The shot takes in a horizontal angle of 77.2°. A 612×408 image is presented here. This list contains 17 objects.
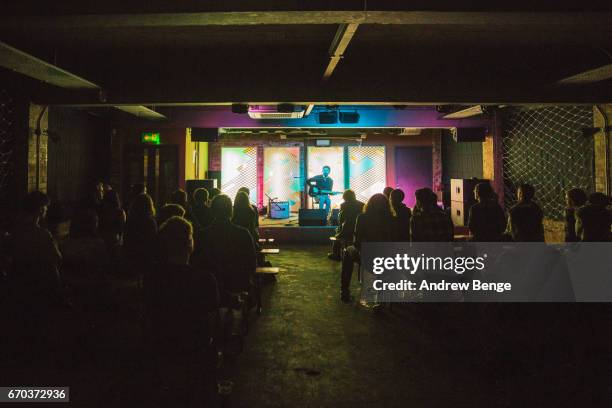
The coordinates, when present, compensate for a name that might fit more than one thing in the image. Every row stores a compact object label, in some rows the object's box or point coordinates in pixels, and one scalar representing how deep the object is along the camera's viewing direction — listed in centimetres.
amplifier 1207
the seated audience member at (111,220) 555
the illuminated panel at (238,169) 1327
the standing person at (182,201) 534
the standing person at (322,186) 1119
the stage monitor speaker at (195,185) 916
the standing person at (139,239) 442
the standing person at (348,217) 579
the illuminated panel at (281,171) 1334
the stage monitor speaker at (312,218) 991
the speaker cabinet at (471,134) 929
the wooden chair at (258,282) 419
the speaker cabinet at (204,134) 929
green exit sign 980
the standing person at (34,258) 306
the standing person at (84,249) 545
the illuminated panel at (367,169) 1338
